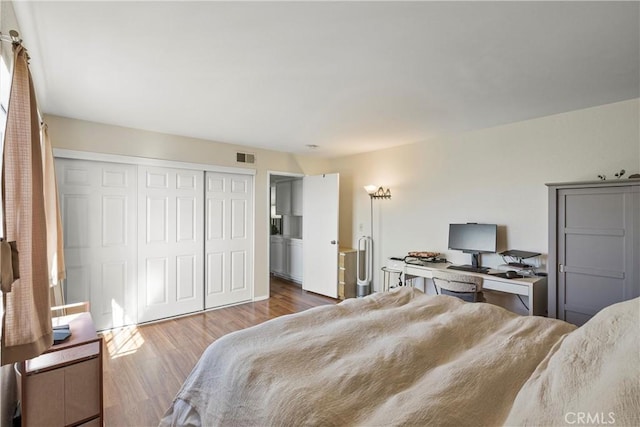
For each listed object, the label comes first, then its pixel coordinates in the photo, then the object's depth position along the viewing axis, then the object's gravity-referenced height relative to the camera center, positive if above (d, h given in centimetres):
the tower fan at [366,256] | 459 -71
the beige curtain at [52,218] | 232 -4
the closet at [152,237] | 330 -30
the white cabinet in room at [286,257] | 579 -91
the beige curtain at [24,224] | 121 -5
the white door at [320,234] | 477 -35
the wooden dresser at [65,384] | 159 -95
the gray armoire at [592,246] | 239 -29
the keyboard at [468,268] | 327 -63
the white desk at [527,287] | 278 -72
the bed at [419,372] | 98 -66
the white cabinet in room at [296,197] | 587 +30
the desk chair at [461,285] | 293 -72
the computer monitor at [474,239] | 336 -31
